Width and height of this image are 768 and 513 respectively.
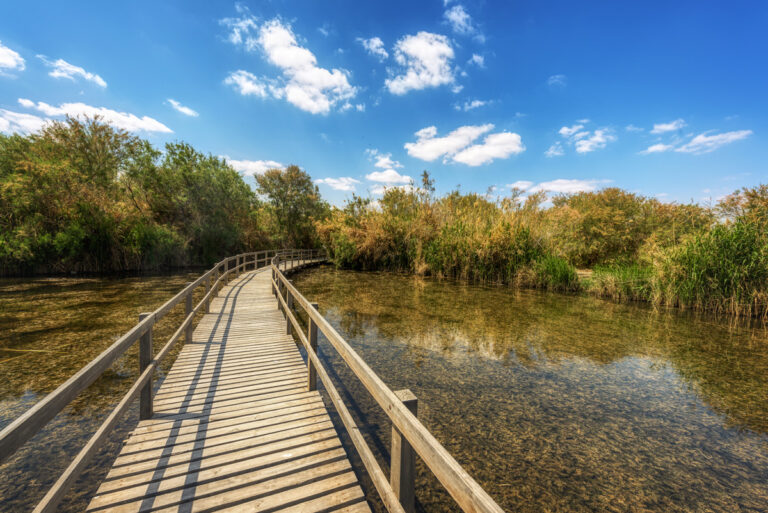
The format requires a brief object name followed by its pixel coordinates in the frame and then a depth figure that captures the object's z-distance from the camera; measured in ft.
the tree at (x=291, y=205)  114.52
